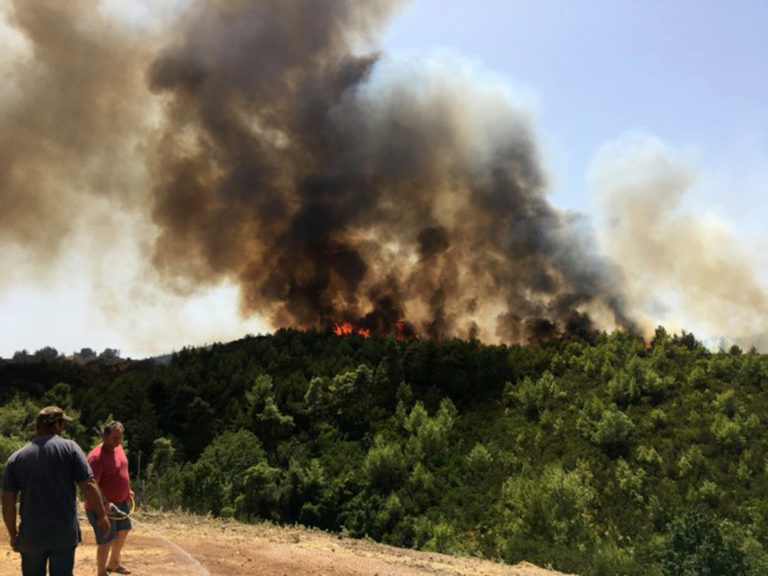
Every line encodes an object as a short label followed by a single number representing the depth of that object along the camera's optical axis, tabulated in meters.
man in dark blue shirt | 6.01
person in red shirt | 8.91
